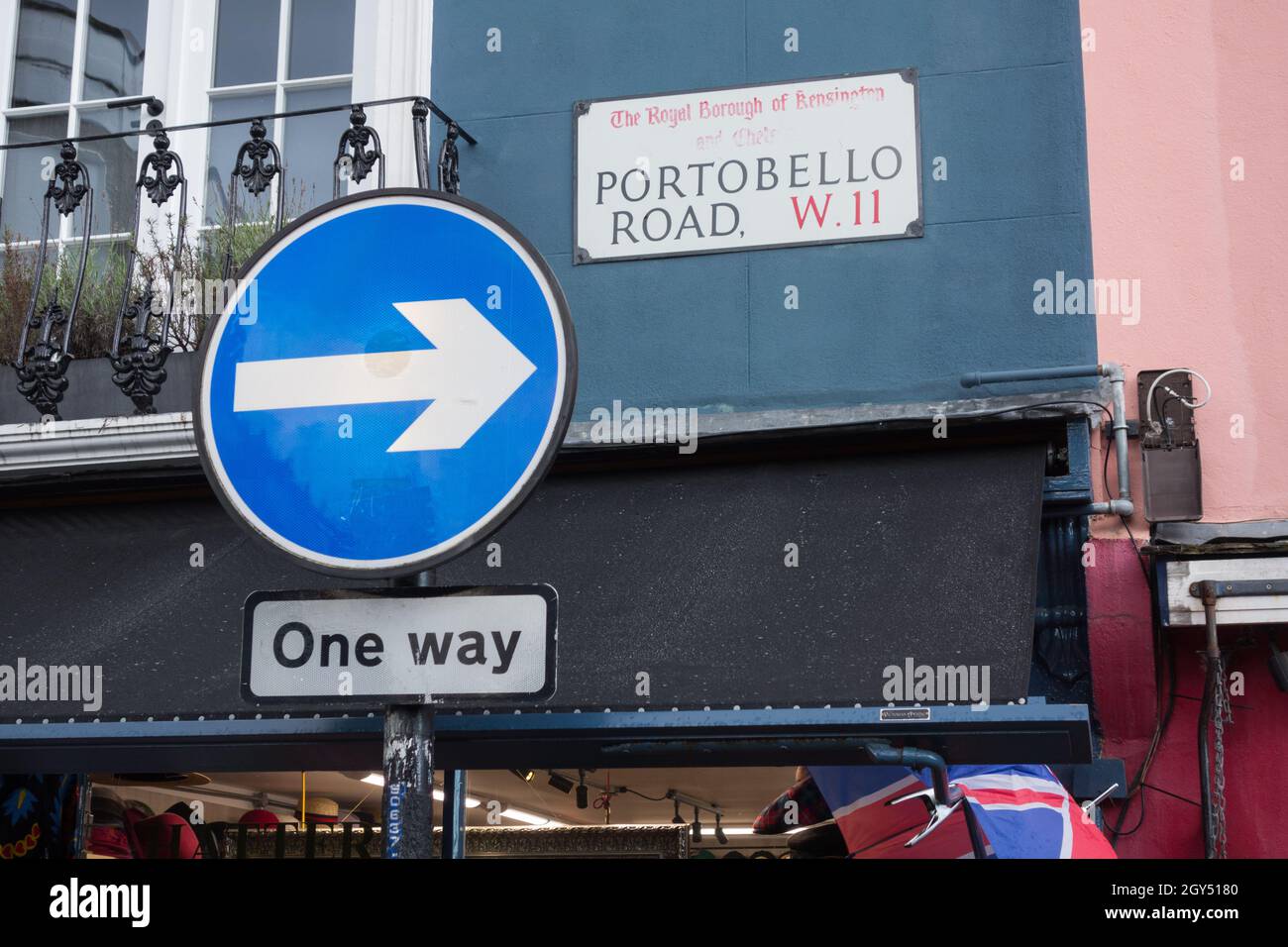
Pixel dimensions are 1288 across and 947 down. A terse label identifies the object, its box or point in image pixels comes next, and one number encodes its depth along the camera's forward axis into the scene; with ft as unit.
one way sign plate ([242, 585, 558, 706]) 8.66
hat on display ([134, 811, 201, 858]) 20.88
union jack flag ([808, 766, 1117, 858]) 15.55
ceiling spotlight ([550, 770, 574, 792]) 19.67
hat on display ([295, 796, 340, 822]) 21.01
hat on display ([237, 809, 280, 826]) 21.08
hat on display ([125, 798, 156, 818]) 21.21
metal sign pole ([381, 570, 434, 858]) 8.16
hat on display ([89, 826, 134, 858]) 20.62
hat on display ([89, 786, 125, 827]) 20.80
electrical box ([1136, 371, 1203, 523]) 17.37
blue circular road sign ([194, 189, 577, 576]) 8.77
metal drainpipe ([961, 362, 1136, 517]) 17.33
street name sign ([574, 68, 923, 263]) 18.10
